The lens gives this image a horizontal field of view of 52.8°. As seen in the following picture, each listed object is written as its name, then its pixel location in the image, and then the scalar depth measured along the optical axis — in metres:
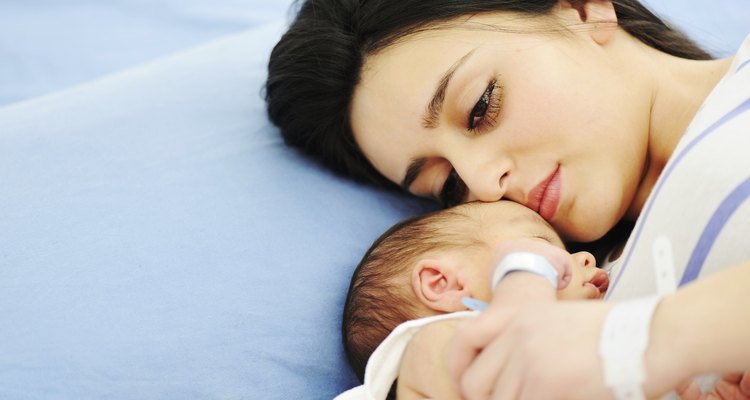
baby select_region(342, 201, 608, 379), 1.01
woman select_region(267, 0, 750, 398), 0.89
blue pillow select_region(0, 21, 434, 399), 1.01
